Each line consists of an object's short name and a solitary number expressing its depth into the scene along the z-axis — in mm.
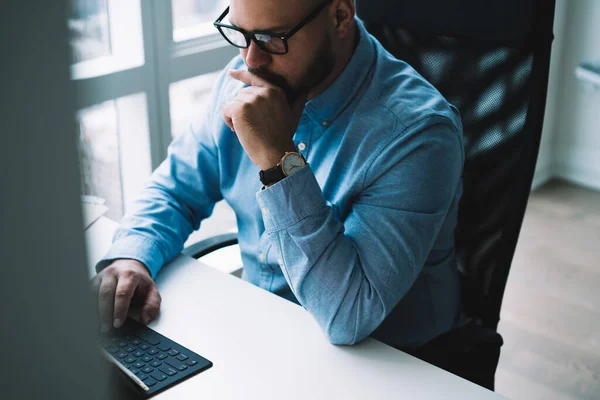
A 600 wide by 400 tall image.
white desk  969
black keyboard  985
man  1109
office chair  1231
